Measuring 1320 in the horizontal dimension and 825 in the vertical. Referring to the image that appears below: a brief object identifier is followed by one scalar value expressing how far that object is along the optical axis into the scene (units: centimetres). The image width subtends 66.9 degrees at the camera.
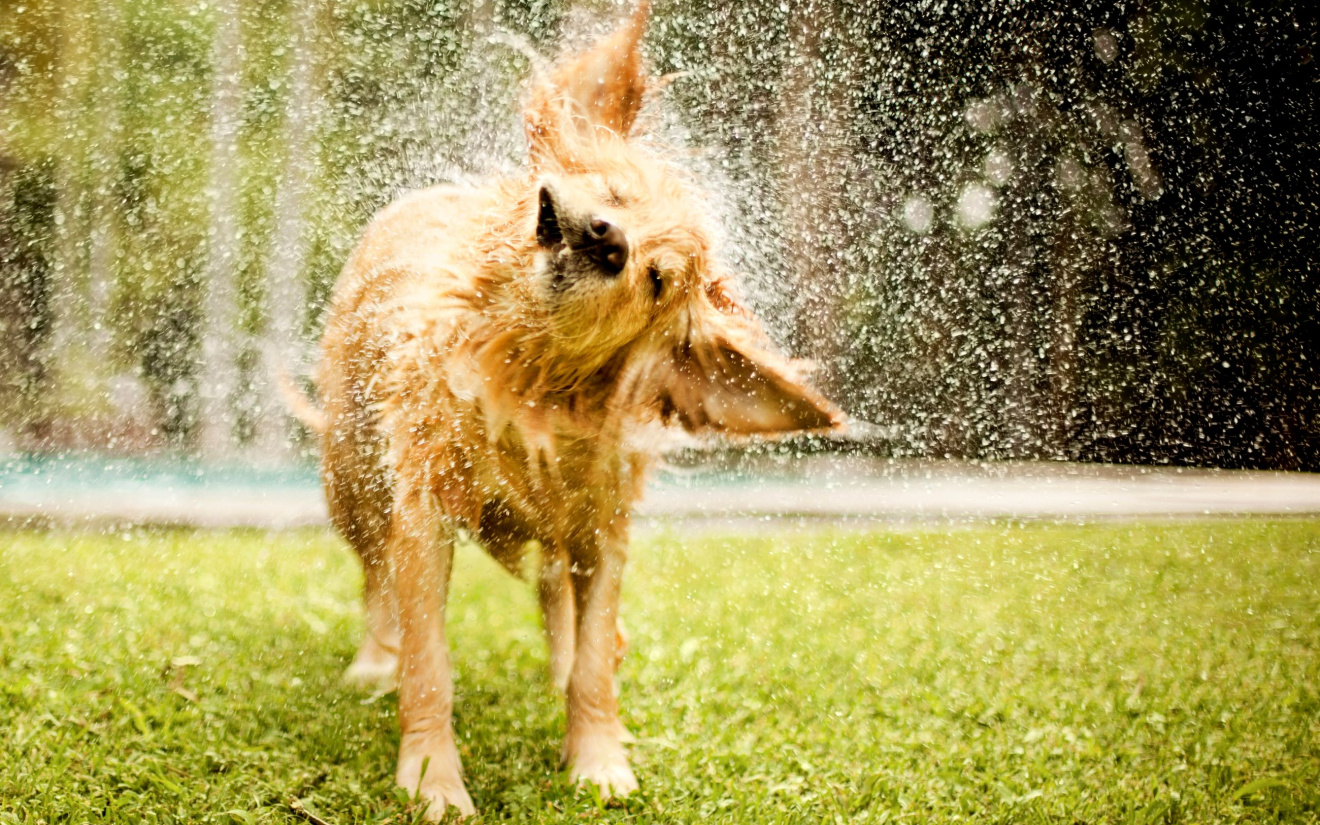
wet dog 213
